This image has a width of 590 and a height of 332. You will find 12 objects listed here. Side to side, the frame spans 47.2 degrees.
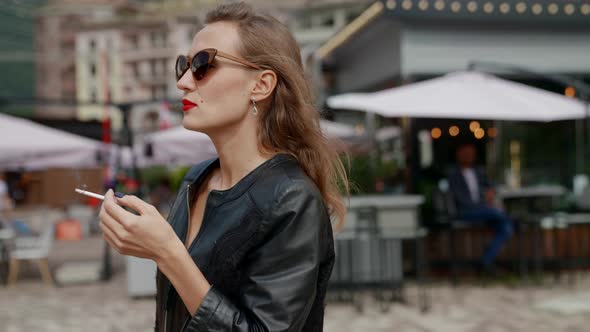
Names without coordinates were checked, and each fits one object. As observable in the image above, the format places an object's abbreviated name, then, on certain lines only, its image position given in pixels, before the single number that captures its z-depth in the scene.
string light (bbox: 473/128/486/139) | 13.69
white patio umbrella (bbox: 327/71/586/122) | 8.25
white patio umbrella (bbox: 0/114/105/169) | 10.48
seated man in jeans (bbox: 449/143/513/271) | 9.19
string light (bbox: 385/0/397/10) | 11.16
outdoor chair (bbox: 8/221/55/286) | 10.60
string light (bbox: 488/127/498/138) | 13.41
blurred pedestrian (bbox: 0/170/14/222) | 11.67
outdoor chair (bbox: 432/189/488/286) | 9.30
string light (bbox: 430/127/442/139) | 13.03
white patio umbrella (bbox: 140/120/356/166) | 11.63
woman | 1.35
